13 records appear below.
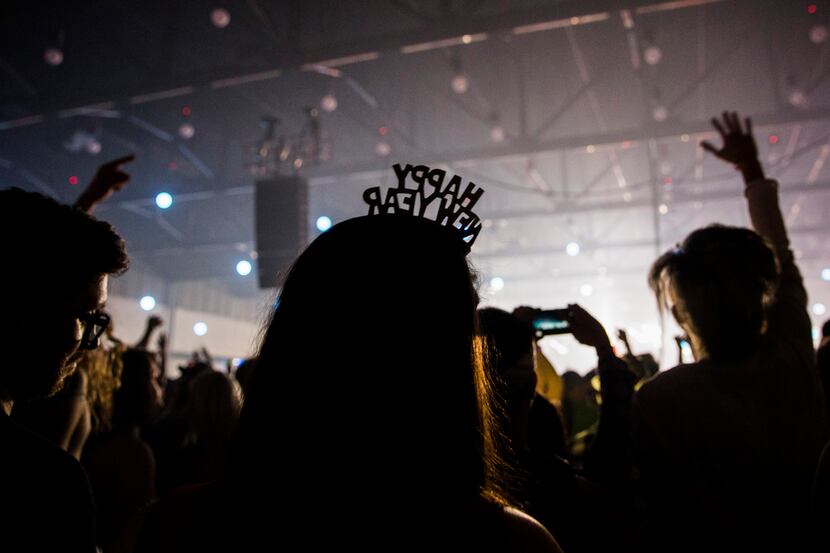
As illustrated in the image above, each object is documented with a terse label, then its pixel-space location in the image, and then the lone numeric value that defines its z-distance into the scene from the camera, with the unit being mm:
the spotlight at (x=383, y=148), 9352
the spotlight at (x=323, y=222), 10344
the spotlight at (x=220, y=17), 5945
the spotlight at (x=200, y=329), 18016
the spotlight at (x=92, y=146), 8625
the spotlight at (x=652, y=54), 6324
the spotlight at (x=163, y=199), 9750
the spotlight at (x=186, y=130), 8844
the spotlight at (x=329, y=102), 7762
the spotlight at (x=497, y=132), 8078
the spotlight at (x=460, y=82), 6875
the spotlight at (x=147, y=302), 16219
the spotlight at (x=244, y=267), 14162
